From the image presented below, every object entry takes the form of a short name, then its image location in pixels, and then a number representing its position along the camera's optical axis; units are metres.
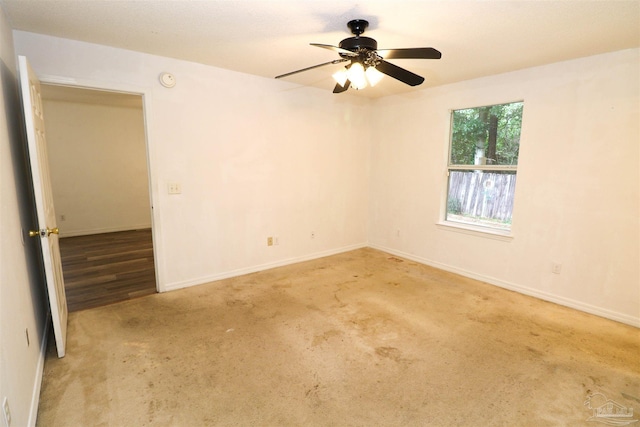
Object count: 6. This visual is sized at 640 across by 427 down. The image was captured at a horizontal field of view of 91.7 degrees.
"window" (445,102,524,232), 3.43
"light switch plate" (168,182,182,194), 3.19
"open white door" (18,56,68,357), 1.91
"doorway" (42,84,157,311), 4.77
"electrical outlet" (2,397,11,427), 1.21
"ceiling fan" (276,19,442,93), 1.96
